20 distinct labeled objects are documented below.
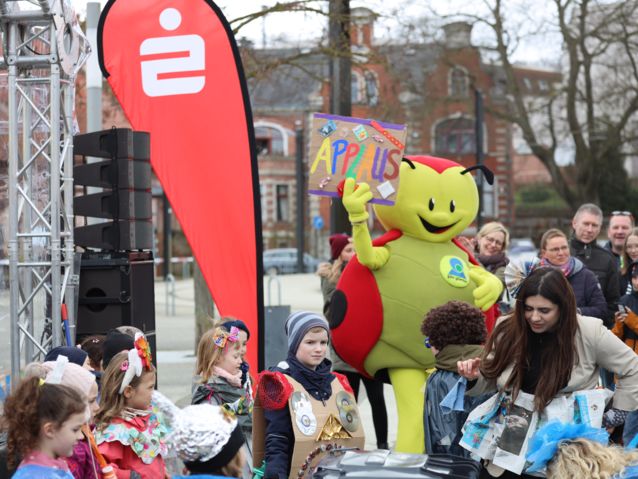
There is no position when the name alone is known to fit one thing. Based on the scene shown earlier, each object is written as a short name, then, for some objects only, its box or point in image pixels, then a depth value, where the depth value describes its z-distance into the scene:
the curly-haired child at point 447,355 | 8.25
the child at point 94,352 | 9.68
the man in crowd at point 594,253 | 13.11
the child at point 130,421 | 6.95
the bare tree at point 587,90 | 48.97
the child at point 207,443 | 5.27
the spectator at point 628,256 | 13.21
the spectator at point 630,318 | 11.24
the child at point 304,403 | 7.63
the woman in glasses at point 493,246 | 13.82
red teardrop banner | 12.54
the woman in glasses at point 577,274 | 11.85
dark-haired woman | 7.31
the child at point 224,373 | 8.82
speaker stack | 12.47
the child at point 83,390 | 6.50
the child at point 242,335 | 9.17
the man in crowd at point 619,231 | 14.50
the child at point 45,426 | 5.75
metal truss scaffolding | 11.27
